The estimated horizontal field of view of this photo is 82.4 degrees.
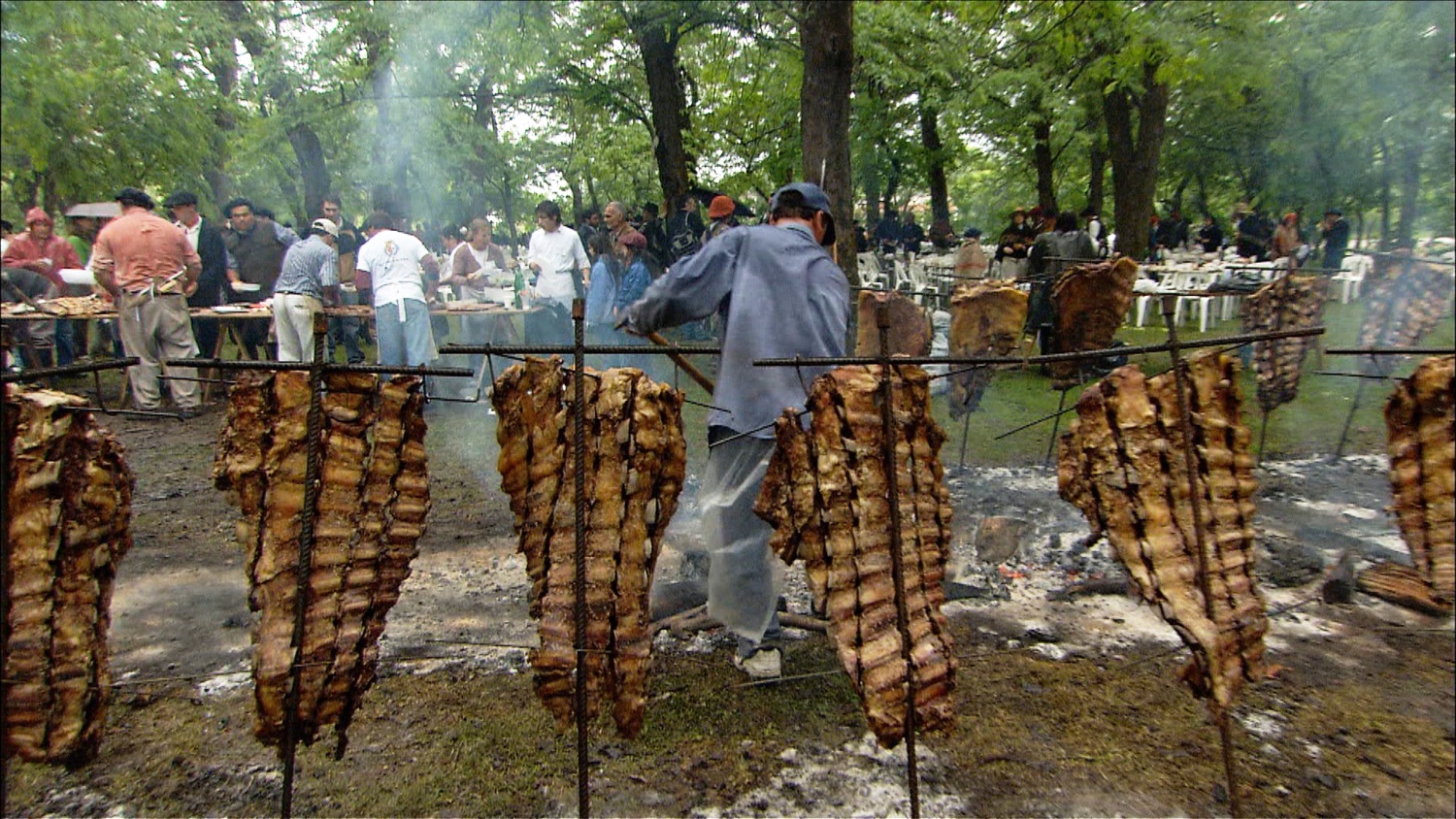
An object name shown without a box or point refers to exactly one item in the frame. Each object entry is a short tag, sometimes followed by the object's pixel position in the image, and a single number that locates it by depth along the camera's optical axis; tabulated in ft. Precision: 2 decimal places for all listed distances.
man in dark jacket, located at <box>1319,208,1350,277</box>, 48.08
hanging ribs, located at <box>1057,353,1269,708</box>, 8.87
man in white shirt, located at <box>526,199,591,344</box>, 32.12
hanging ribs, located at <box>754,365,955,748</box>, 8.57
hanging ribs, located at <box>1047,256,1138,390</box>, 18.43
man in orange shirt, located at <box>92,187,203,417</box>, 27.73
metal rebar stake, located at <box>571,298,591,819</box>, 8.52
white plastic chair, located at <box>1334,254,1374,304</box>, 60.70
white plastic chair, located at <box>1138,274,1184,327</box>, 51.20
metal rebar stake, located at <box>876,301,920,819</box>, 8.52
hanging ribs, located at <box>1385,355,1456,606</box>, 9.30
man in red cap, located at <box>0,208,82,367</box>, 36.27
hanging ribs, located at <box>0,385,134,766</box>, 8.32
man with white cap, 29.35
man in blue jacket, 12.52
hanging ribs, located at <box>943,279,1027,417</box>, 18.71
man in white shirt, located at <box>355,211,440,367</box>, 28.40
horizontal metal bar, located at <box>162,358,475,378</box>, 7.79
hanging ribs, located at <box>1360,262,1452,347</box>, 22.82
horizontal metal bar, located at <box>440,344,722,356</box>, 8.48
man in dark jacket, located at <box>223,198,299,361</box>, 35.37
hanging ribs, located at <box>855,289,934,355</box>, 18.61
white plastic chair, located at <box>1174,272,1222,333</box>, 50.96
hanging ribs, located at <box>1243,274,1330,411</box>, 21.02
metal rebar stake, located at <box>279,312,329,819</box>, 8.21
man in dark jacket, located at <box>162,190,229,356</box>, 33.47
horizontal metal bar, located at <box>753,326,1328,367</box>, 8.44
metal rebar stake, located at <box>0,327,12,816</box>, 8.02
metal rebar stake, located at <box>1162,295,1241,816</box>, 8.71
